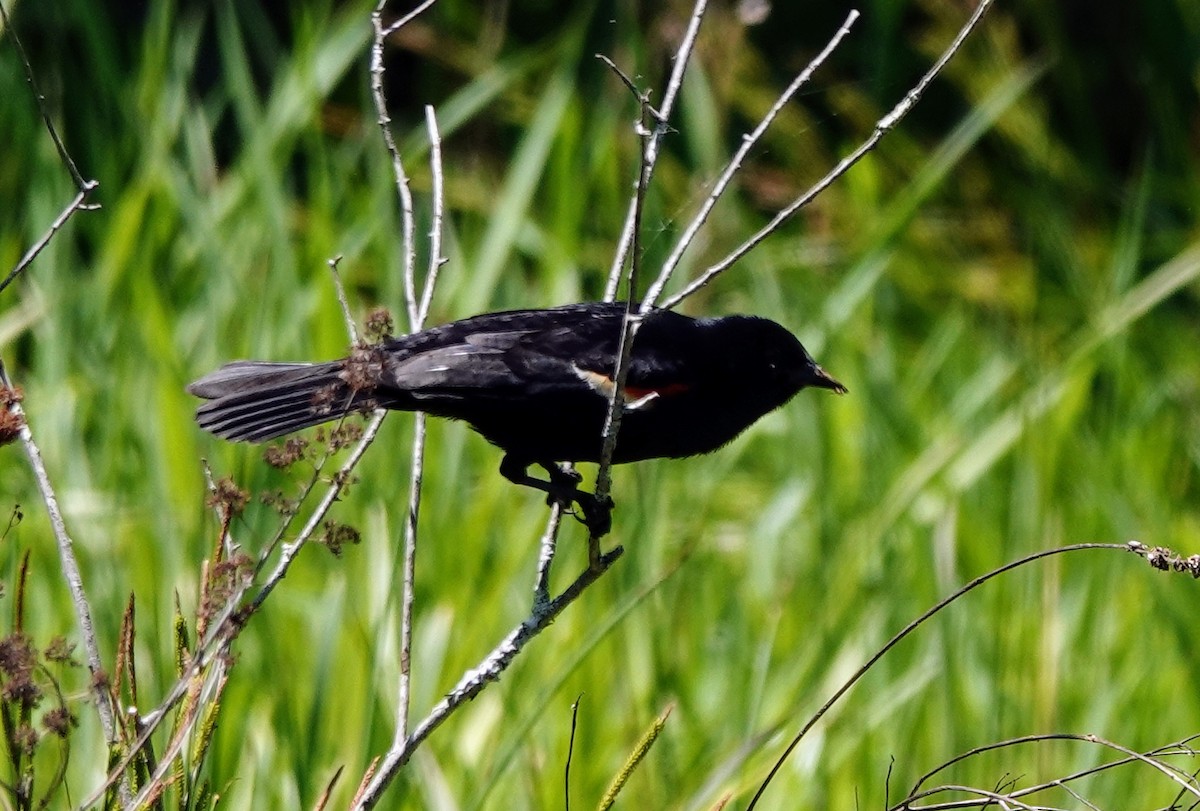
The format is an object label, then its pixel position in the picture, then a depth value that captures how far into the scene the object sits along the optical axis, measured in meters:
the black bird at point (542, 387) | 7.51
